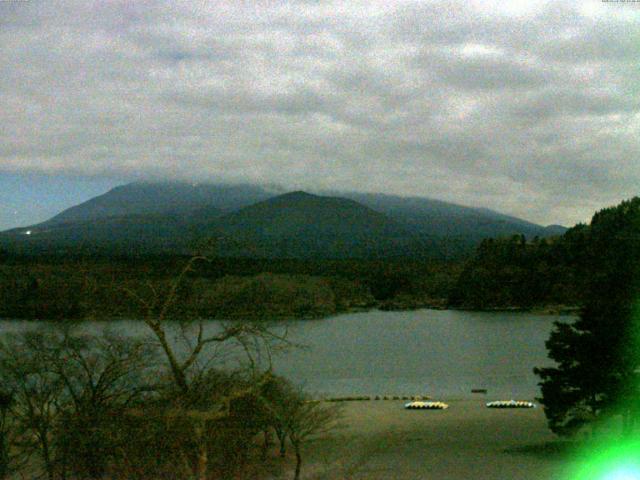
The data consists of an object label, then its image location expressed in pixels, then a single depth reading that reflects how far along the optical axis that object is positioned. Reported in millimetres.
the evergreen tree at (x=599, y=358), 14266
